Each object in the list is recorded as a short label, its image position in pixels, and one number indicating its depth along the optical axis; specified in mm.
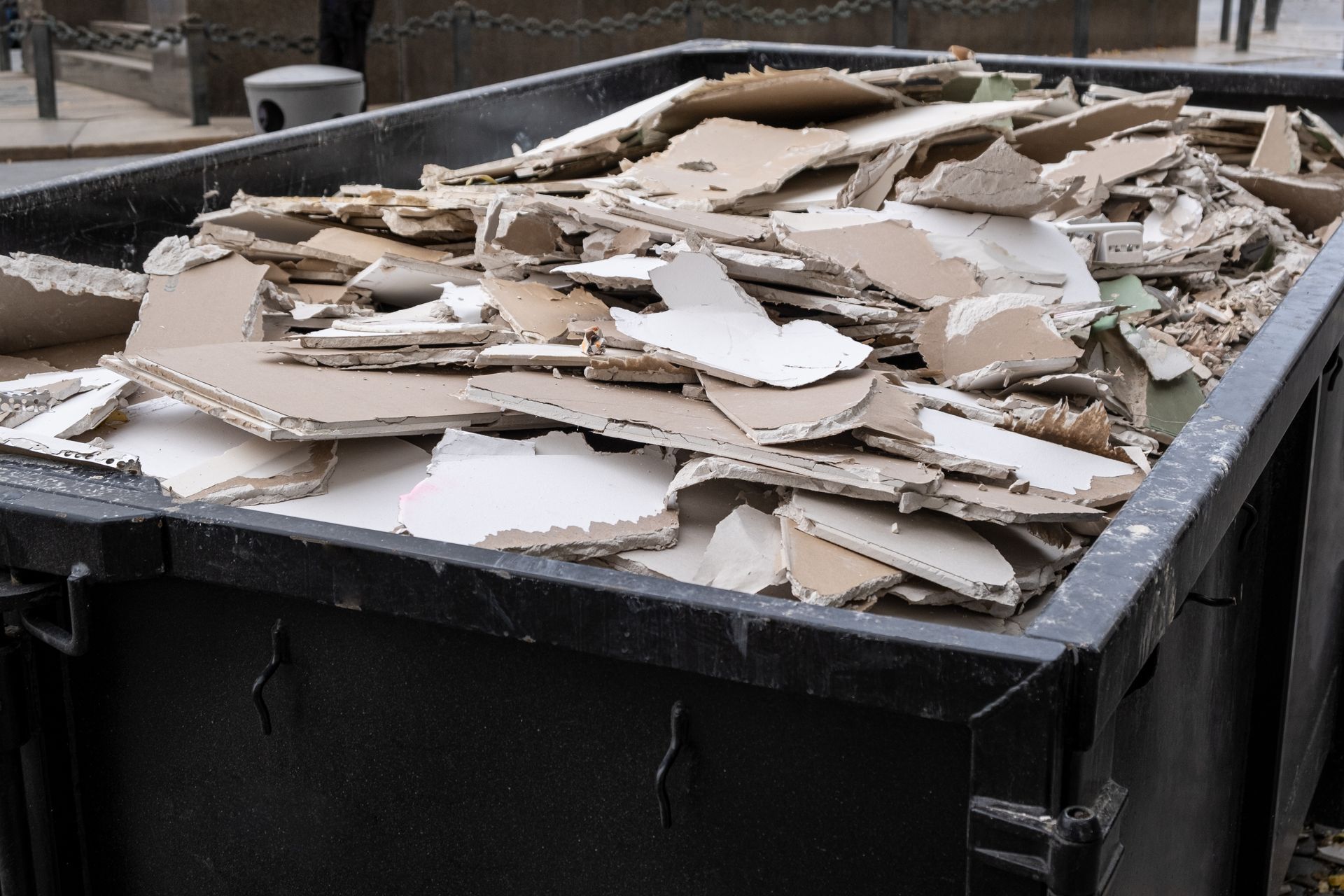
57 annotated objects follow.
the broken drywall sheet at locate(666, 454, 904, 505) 1928
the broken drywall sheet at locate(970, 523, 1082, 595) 1882
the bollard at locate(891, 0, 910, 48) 14352
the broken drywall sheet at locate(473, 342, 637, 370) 2289
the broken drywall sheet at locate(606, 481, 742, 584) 1881
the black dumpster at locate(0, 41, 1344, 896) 1313
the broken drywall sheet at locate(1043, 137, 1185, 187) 4113
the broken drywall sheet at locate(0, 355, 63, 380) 2627
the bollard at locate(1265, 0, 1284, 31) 20484
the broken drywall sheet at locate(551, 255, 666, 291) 2689
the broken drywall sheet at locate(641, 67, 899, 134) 4418
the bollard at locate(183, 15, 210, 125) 12859
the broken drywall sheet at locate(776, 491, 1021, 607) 1764
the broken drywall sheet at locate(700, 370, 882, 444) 2008
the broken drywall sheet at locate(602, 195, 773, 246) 2938
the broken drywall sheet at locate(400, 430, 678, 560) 1869
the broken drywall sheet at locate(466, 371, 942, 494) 1914
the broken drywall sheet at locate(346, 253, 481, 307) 3121
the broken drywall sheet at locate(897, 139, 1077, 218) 3361
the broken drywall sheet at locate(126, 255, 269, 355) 2689
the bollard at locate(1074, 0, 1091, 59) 16078
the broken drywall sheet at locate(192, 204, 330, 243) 3510
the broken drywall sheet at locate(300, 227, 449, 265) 3356
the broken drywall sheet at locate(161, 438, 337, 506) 2033
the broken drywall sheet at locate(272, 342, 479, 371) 2402
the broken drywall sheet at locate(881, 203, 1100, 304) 3236
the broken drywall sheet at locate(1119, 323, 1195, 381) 2817
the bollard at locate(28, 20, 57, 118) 12422
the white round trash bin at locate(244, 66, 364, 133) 9305
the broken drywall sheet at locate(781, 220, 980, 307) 2939
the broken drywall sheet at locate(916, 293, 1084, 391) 2570
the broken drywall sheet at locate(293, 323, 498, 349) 2438
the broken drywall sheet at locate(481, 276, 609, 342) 2561
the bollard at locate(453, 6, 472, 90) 12836
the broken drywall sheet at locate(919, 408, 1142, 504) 2098
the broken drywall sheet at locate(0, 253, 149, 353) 2729
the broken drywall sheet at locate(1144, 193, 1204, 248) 3877
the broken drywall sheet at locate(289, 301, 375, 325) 2949
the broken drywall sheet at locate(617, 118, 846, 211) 3670
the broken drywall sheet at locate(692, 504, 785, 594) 1804
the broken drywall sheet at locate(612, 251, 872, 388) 2281
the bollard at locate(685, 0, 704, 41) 13780
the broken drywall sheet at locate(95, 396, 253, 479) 2176
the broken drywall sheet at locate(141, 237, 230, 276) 3016
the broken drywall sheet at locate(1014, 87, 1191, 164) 4484
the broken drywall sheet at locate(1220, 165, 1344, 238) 4258
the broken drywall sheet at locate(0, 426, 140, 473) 1842
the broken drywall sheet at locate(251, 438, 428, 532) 2020
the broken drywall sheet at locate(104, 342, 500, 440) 2078
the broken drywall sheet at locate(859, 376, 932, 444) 2057
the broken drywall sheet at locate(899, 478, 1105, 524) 1880
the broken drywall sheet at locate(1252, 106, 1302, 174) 4629
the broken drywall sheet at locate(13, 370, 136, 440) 2152
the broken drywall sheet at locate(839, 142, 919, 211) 3662
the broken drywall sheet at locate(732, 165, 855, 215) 3643
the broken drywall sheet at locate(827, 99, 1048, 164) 4023
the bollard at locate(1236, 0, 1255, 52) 17781
